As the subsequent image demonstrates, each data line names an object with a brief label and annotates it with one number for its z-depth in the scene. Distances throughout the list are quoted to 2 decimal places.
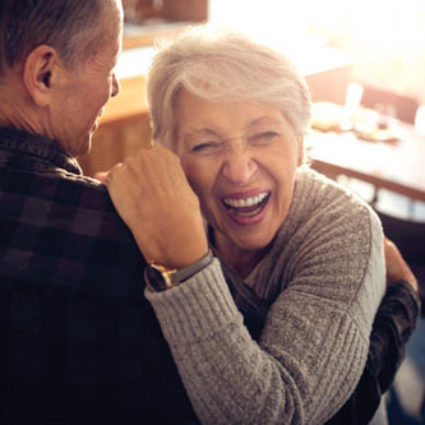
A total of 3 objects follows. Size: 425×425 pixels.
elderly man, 0.77
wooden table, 2.58
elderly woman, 0.85
